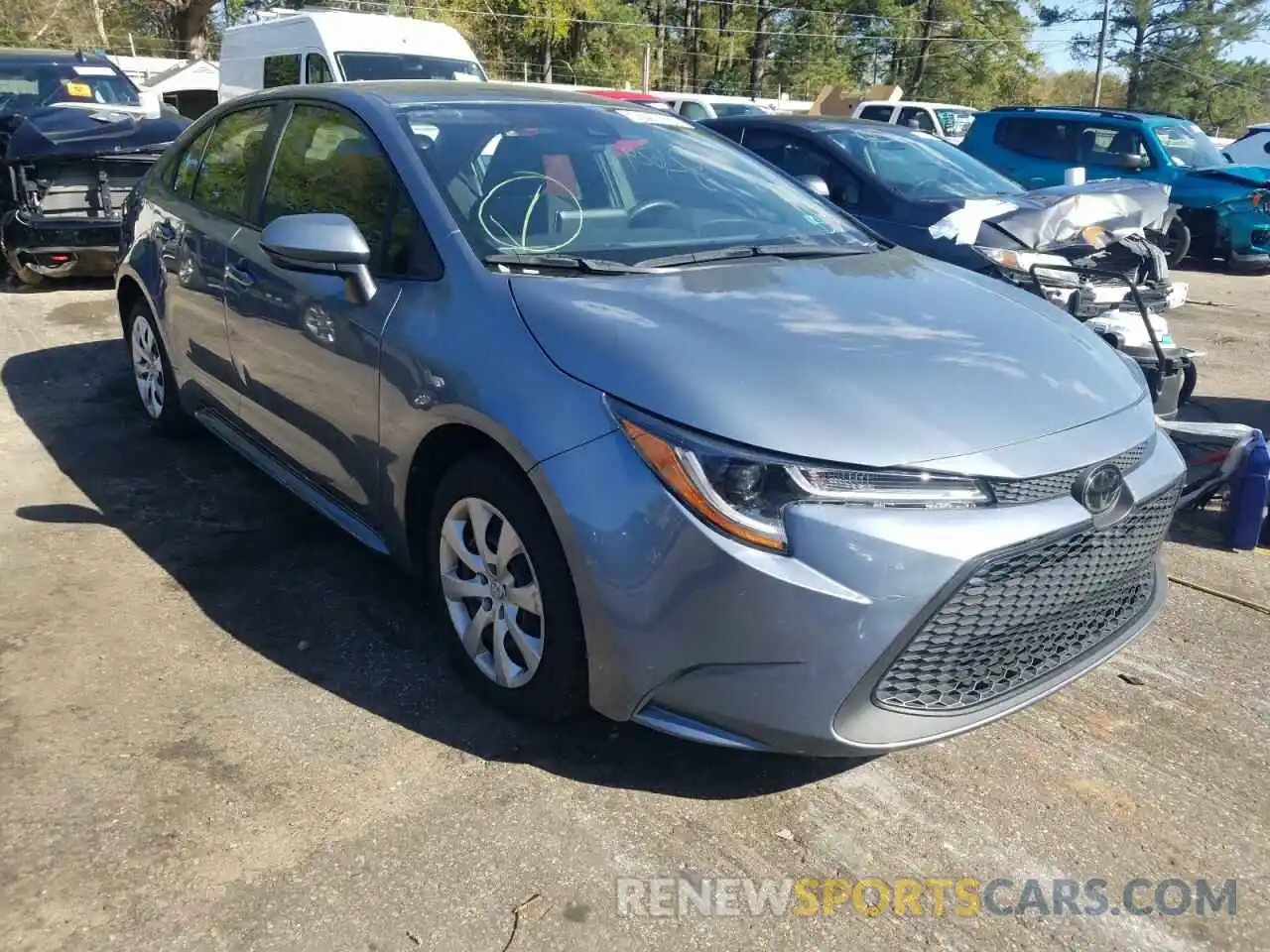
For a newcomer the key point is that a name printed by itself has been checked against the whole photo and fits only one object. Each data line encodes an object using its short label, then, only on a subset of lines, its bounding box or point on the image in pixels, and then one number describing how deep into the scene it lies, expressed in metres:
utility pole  40.53
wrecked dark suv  7.88
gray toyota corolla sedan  2.23
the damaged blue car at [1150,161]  11.72
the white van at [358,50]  11.20
